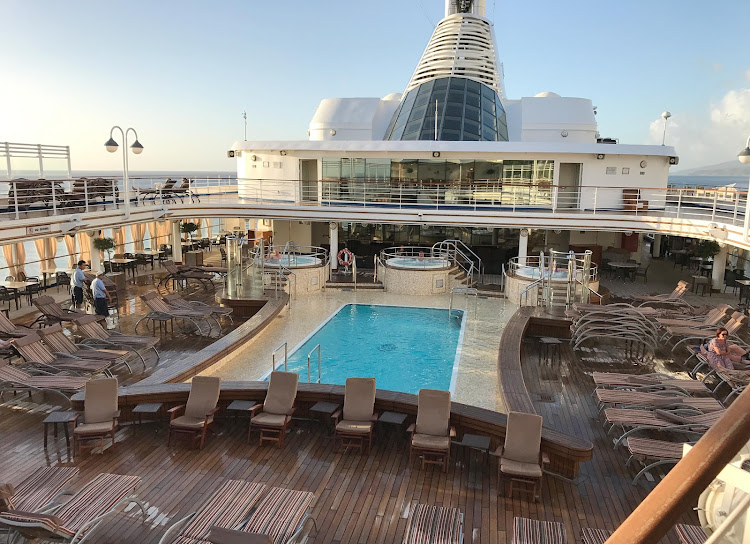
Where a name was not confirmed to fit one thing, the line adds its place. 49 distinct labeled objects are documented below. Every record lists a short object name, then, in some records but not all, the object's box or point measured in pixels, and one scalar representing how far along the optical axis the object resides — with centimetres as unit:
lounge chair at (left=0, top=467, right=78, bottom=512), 448
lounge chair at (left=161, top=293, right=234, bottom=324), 1170
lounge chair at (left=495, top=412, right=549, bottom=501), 534
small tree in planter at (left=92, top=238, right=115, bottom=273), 1543
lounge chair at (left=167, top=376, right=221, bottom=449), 622
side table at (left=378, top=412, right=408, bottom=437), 634
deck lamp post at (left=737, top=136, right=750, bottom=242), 1038
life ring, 1778
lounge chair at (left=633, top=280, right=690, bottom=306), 1262
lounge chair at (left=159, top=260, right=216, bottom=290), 1544
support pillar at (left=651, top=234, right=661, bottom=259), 2360
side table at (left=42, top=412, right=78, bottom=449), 608
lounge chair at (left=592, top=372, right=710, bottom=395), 728
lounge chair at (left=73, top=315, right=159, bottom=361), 932
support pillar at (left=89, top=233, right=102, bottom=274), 1491
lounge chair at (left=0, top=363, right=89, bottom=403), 716
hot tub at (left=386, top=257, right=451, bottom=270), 1648
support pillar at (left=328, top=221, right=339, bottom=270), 1857
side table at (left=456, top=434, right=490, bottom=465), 568
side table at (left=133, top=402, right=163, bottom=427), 644
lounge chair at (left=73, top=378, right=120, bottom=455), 608
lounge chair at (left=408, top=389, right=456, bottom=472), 577
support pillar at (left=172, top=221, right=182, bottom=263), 1895
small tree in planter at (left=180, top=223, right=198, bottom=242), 2088
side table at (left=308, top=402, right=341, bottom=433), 653
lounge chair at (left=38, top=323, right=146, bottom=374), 848
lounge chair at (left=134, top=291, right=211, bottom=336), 1102
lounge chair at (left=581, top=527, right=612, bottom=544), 425
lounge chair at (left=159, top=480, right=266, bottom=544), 421
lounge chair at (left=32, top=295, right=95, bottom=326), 1080
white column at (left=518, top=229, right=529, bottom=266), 1728
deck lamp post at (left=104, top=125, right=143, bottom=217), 1408
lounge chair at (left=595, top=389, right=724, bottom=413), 655
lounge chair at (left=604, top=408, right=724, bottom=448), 599
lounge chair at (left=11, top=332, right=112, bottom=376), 796
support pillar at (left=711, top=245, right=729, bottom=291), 1552
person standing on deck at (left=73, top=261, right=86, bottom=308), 1234
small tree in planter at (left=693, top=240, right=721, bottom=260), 1595
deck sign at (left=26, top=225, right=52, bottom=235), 1152
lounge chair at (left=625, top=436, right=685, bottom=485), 548
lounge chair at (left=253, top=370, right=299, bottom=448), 629
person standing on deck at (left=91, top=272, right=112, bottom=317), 1123
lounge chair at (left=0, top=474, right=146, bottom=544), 394
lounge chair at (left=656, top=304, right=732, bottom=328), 1040
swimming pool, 980
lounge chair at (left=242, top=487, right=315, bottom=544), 423
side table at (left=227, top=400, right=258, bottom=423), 656
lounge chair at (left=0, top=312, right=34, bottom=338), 956
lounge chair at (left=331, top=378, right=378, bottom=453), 618
